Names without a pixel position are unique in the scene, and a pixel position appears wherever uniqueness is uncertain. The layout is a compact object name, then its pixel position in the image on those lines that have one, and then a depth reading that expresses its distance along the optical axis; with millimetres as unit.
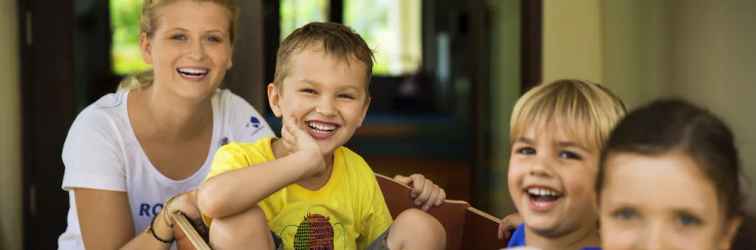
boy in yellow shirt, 1768
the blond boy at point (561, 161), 1529
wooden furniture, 1941
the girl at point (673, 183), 1220
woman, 2074
